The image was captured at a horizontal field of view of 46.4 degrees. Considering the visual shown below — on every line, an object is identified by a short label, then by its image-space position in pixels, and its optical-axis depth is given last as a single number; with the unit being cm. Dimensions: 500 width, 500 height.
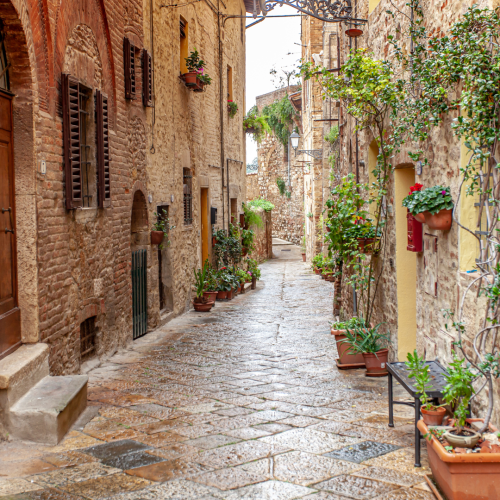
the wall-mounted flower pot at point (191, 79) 1049
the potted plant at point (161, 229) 887
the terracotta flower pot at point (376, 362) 590
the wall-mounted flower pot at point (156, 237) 882
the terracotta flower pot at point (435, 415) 352
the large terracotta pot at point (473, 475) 297
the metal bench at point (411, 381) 369
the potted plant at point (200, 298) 1115
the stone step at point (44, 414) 410
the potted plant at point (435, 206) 419
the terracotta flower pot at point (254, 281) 1480
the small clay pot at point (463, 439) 309
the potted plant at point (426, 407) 352
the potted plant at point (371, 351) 591
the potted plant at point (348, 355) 626
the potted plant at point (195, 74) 1051
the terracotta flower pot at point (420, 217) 437
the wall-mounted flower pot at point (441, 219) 422
